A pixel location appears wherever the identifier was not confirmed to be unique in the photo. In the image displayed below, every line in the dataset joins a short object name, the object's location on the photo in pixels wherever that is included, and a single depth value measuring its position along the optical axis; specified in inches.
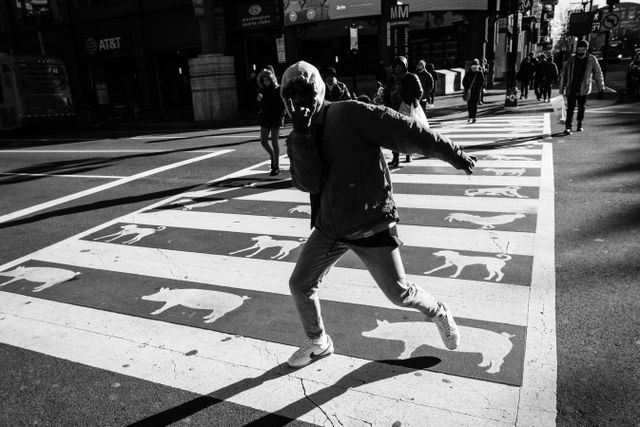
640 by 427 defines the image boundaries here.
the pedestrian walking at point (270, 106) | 359.3
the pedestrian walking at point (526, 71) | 794.2
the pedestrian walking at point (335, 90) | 441.4
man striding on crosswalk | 107.6
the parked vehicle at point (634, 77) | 724.7
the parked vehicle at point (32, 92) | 831.7
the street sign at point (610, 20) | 737.0
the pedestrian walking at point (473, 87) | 575.8
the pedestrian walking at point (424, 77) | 602.9
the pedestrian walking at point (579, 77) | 439.8
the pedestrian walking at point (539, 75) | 743.1
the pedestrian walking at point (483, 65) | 802.5
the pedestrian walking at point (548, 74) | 707.2
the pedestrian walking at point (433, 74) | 788.2
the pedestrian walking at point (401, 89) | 347.6
